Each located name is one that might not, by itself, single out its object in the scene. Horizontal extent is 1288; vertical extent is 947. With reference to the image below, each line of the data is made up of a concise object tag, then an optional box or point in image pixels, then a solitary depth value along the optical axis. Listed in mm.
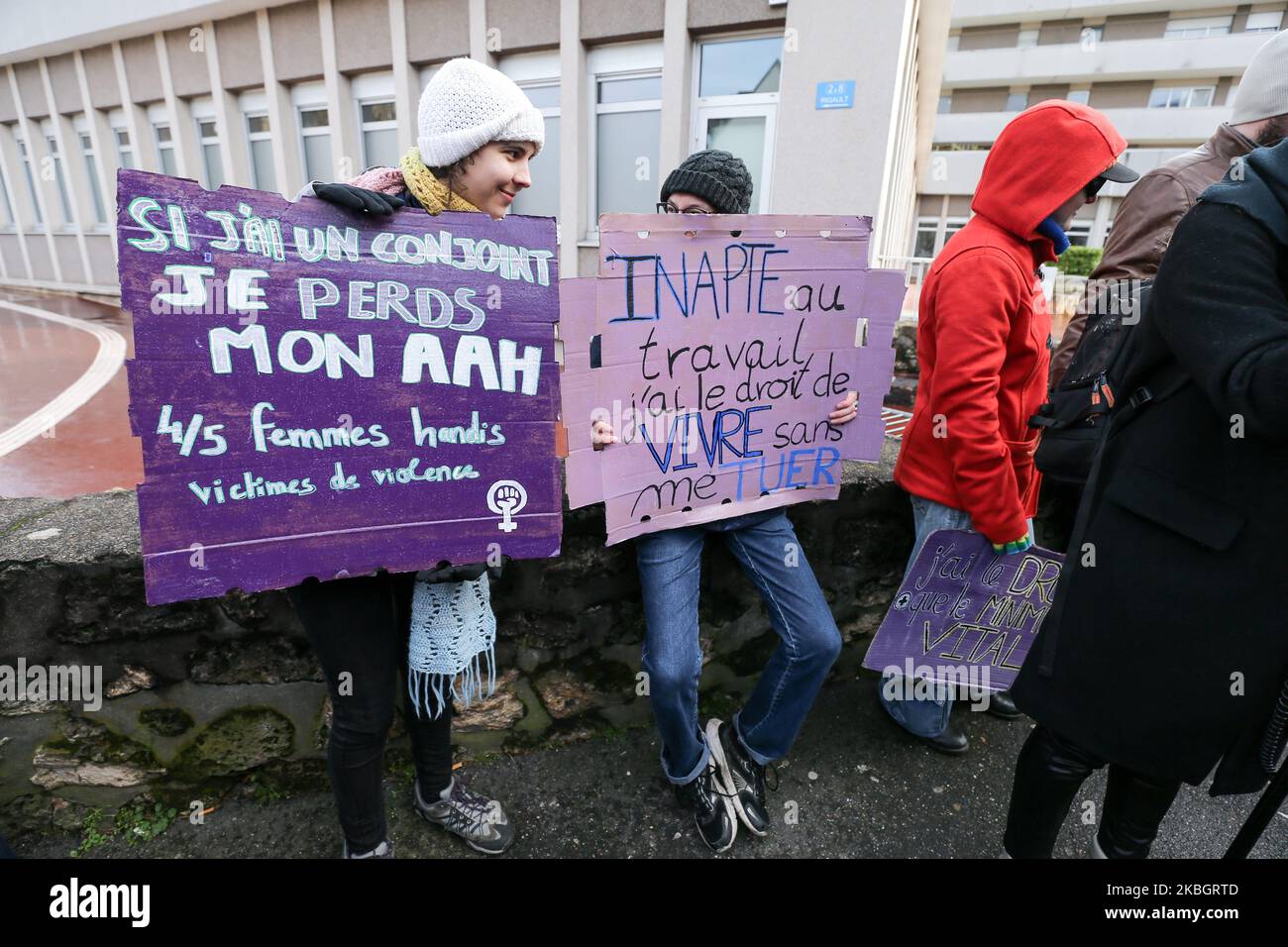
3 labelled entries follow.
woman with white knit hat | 1508
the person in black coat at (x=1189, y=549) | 1162
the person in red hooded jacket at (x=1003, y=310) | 1822
